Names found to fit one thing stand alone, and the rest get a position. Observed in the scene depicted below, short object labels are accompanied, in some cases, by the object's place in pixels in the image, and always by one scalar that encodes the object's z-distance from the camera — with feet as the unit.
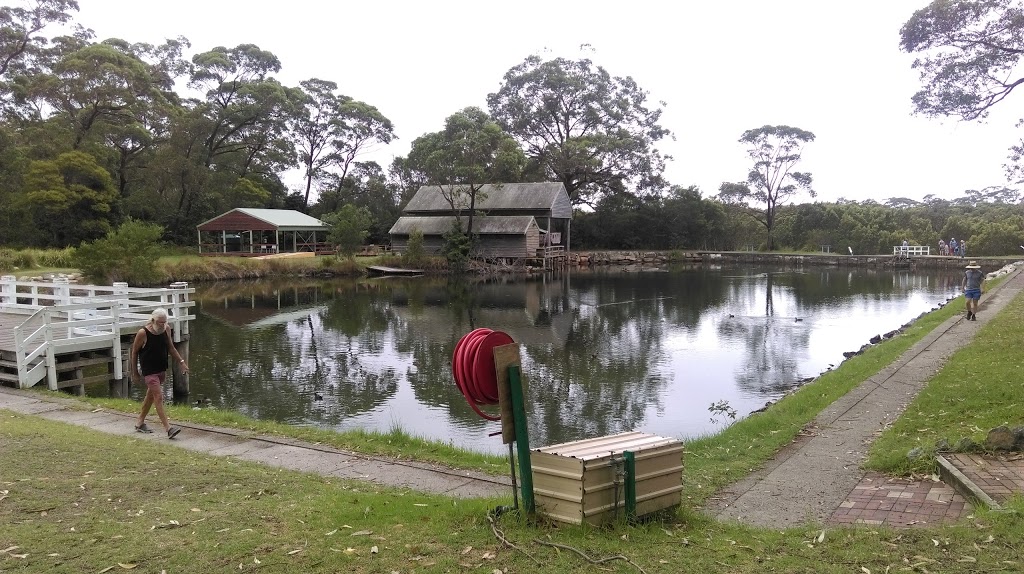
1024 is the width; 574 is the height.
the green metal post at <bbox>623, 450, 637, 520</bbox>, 15.71
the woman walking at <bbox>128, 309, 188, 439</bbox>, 28.76
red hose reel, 16.48
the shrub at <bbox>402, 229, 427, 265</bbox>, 160.25
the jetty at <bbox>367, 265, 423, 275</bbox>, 153.28
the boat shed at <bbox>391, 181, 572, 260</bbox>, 173.99
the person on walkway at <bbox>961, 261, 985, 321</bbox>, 57.82
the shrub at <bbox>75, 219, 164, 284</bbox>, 102.12
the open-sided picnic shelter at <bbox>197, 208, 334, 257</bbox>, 155.84
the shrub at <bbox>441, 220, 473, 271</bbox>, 162.20
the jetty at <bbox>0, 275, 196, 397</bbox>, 40.29
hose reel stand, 16.02
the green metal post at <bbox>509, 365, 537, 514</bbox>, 15.98
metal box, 15.26
